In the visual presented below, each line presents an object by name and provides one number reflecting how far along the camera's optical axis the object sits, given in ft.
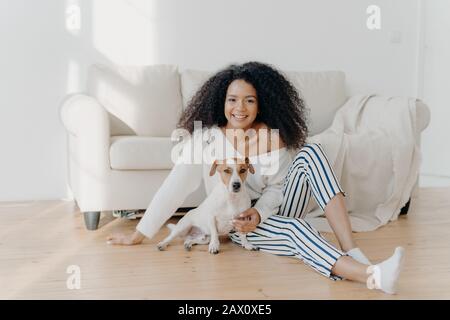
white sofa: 7.80
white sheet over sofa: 8.24
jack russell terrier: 6.20
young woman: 5.83
